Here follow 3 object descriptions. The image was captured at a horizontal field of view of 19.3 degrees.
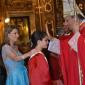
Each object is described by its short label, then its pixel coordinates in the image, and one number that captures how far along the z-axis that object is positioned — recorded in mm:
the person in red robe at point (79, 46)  2299
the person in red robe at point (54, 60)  2648
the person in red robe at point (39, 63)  2466
